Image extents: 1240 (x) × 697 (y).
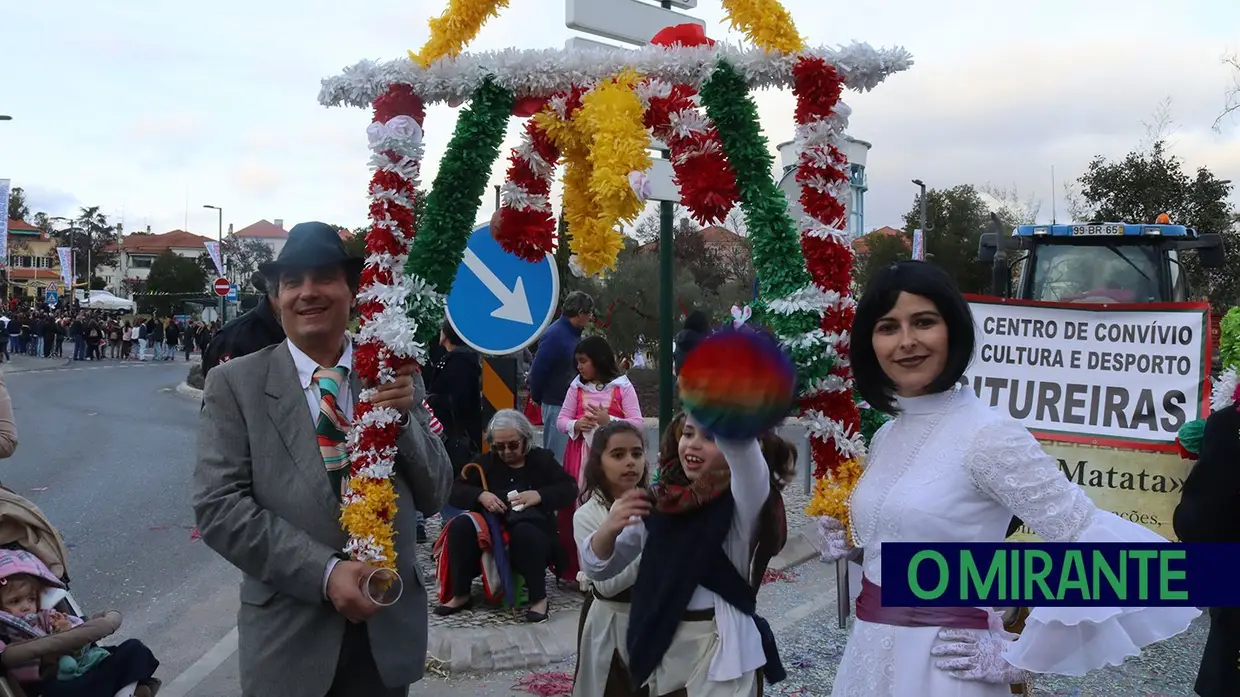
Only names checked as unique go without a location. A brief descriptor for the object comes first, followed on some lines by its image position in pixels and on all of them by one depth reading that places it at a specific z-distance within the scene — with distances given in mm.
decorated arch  2809
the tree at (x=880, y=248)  36625
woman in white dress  2105
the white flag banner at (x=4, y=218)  26922
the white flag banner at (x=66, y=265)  48562
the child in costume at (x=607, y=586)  3498
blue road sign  5332
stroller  3689
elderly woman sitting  6035
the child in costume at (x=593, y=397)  6895
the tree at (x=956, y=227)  37781
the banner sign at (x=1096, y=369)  6453
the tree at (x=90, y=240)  95250
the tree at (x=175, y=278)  75688
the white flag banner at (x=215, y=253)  37531
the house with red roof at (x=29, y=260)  96312
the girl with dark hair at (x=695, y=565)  3059
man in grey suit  2629
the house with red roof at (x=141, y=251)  113375
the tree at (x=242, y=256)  74375
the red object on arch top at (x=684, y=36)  3023
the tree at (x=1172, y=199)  24031
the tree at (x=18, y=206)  98362
